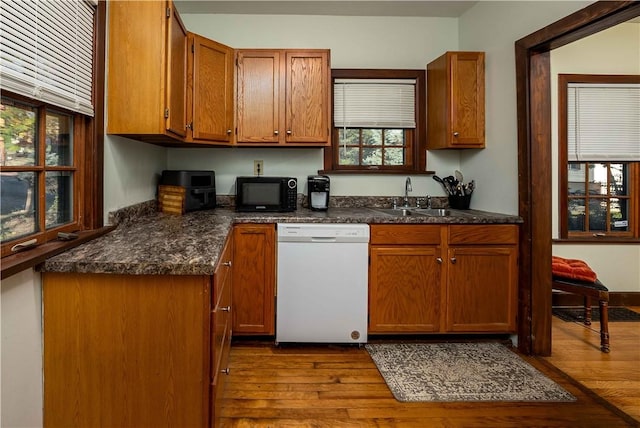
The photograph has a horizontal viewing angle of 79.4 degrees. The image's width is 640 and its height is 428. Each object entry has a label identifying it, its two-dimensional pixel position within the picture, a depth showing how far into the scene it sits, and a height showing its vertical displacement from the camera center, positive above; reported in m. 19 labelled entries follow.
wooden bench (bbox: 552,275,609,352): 2.53 -0.53
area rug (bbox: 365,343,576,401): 2.03 -0.94
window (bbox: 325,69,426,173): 3.29 +0.79
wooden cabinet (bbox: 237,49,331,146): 2.88 +0.88
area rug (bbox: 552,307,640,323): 3.17 -0.86
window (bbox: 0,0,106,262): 1.26 +0.37
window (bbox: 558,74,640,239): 3.40 +0.56
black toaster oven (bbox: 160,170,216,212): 2.80 +0.21
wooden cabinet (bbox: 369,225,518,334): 2.60 -0.45
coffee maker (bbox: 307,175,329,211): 2.93 +0.16
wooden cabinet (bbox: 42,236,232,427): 1.30 -0.46
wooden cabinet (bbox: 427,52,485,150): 2.90 +0.87
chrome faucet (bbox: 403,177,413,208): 3.25 +0.20
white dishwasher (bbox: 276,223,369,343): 2.55 -0.46
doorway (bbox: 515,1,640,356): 2.46 +0.18
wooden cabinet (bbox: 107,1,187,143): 1.94 +0.74
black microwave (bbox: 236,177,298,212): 2.86 +0.14
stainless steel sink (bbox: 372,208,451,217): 3.03 +0.01
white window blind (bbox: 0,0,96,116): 1.20 +0.59
